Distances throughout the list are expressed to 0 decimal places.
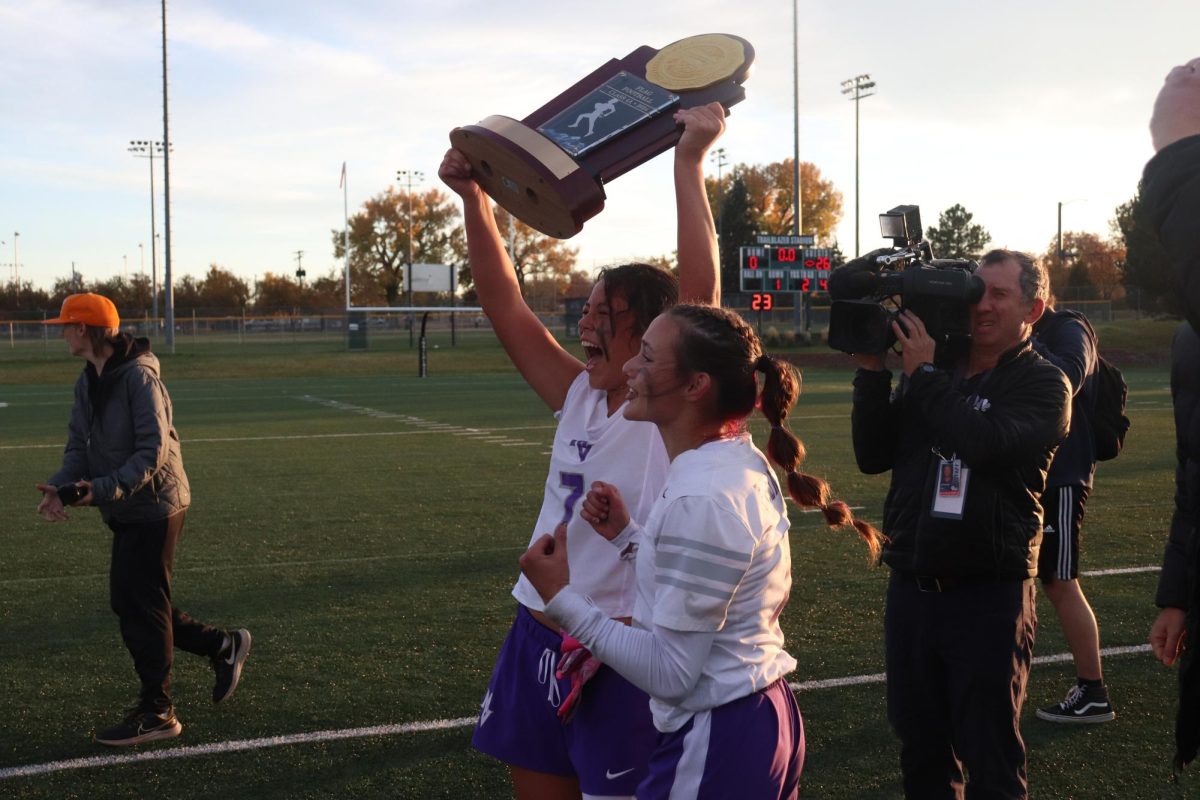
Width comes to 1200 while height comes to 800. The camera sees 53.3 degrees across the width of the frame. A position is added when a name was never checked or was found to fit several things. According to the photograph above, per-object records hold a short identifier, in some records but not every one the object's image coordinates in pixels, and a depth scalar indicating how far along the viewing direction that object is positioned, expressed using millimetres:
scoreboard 37594
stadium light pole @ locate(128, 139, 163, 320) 57844
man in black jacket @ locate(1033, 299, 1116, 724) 4891
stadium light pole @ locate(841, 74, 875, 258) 58438
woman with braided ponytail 2115
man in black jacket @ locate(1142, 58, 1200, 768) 1907
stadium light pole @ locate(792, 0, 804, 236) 46938
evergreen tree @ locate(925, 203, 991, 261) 87594
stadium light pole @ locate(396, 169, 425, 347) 81688
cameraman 3320
